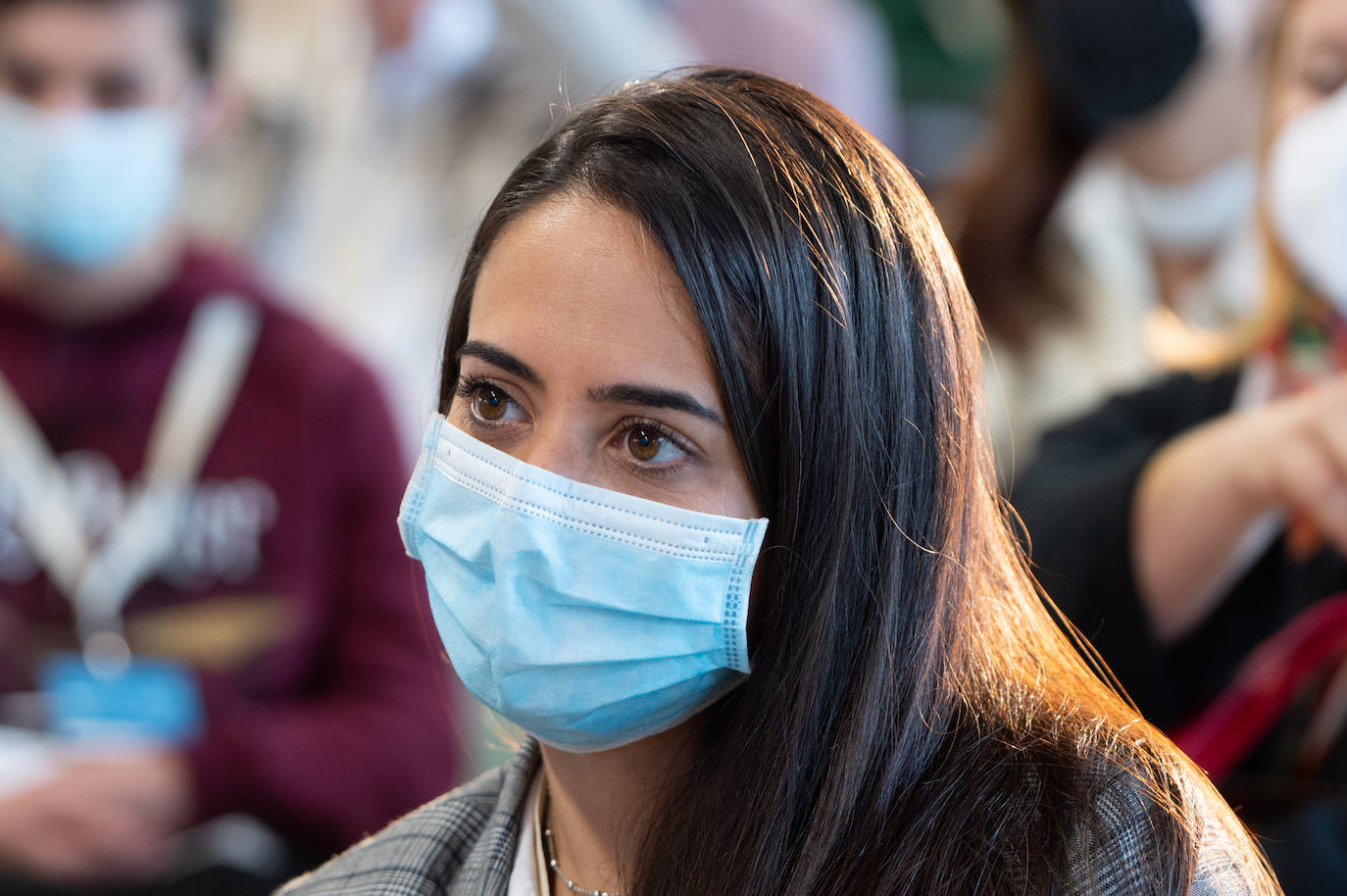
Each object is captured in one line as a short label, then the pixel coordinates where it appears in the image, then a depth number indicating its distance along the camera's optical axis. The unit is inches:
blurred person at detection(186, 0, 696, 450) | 296.5
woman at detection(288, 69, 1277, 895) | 92.4
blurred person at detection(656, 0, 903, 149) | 271.1
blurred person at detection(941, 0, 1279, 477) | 195.6
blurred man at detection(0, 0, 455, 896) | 190.2
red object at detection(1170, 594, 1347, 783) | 122.1
